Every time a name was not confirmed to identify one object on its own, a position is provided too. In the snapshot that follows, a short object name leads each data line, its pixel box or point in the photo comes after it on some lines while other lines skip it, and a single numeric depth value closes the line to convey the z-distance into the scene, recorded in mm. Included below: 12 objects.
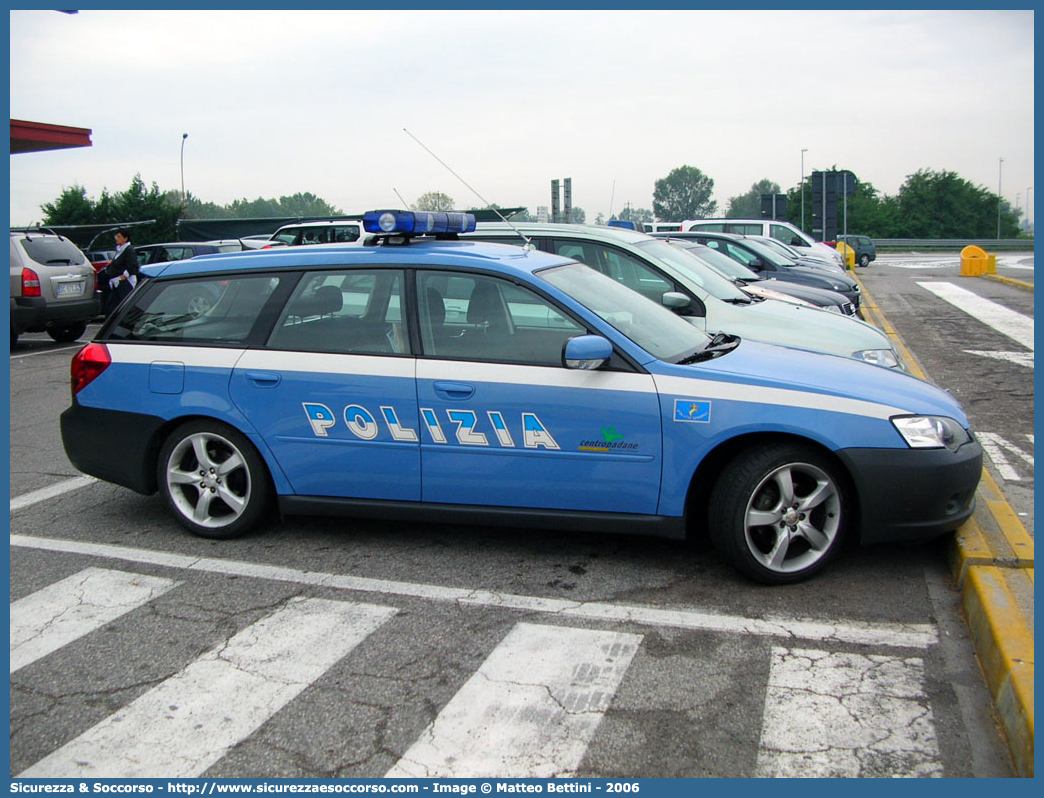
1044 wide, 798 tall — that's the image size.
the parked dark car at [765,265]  14102
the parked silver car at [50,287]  14484
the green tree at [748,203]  123675
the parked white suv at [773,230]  21909
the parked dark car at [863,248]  38438
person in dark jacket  15305
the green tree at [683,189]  157375
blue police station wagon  4598
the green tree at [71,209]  48750
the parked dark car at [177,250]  18859
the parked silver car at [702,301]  7723
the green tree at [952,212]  89688
